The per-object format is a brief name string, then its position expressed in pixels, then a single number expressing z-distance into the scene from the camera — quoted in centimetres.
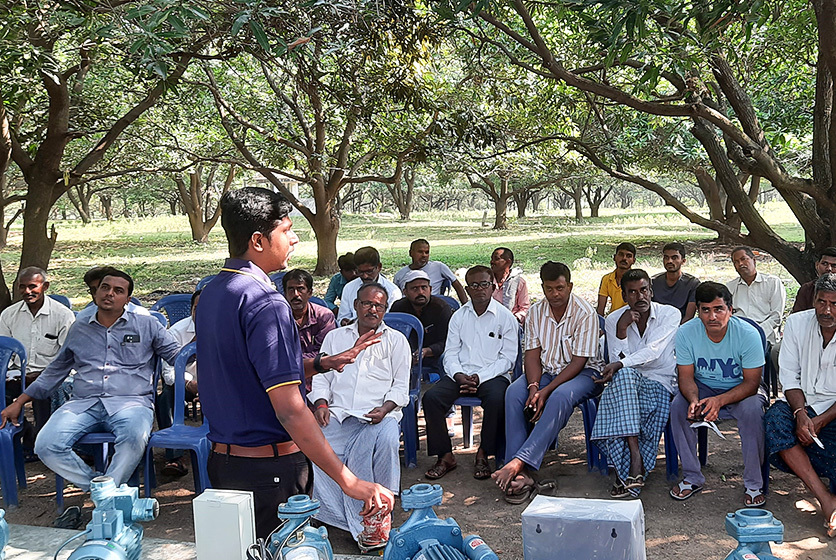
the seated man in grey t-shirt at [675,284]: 707
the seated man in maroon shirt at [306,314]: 586
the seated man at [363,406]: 445
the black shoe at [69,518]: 445
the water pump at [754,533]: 175
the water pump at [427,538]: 185
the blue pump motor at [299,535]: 188
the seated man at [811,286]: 588
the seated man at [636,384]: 482
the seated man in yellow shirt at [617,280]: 723
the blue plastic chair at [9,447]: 480
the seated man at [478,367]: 539
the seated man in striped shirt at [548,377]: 492
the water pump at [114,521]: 199
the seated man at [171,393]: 546
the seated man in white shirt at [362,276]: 722
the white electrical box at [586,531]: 182
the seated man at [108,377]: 462
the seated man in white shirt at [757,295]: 696
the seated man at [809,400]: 436
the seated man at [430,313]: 662
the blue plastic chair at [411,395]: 557
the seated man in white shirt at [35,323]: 619
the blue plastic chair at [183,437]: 459
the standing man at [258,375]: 236
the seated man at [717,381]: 457
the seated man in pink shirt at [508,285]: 768
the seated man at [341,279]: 773
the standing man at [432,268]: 824
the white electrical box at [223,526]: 195
